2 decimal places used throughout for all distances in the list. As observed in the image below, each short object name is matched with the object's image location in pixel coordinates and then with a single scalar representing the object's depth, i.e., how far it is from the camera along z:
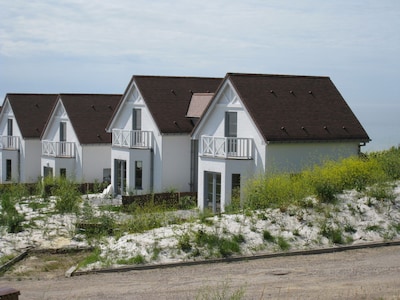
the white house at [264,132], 31.95
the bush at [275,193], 24.08
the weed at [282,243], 21.12
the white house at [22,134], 49.00
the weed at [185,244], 21.14
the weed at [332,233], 21.48
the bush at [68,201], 29.80
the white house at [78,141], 44.19
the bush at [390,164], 26.14
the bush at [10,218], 26.47
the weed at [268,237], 21.62
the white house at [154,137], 37.44
